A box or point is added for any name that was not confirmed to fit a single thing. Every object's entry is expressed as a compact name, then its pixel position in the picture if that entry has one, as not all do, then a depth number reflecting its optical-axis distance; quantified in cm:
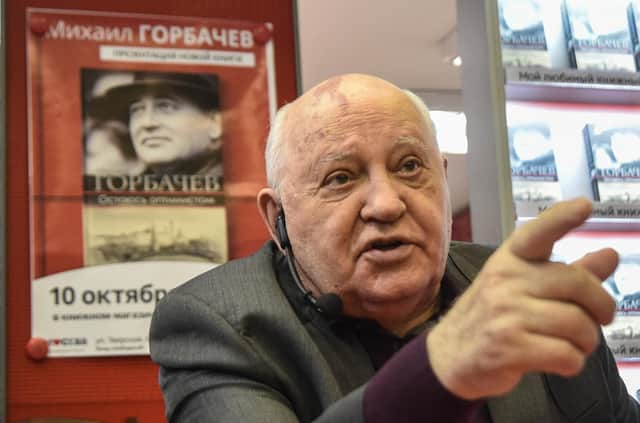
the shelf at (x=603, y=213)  253
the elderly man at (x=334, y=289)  127
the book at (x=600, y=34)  271
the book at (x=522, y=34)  262
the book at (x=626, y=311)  259
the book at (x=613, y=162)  270
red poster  233
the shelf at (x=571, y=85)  256
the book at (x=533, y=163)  257
